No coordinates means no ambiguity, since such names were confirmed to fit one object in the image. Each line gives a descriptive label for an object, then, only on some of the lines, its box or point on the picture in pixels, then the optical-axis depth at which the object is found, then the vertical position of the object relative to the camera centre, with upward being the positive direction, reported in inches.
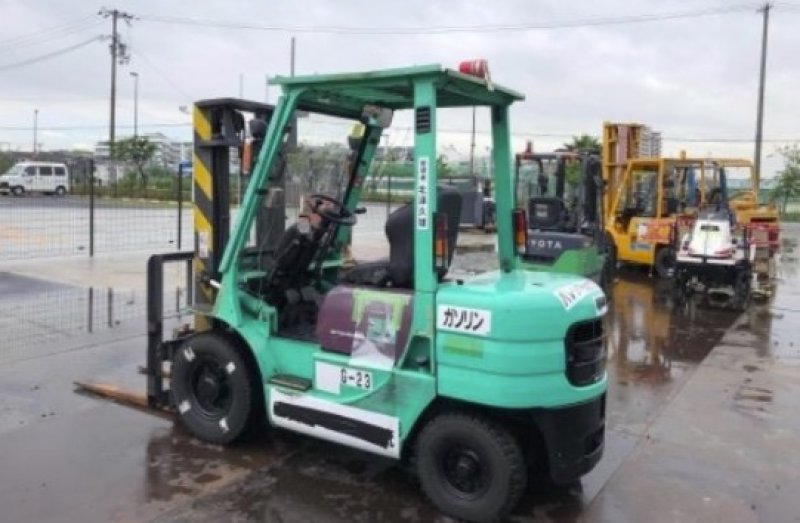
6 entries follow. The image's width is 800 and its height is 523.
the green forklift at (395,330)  149.6 -25.5
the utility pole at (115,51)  1748.3 +350.0
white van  1487.5 +43.0
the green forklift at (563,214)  458.9 +0.8
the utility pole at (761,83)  1316.4 +237.2
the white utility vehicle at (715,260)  446.3 -24.1
